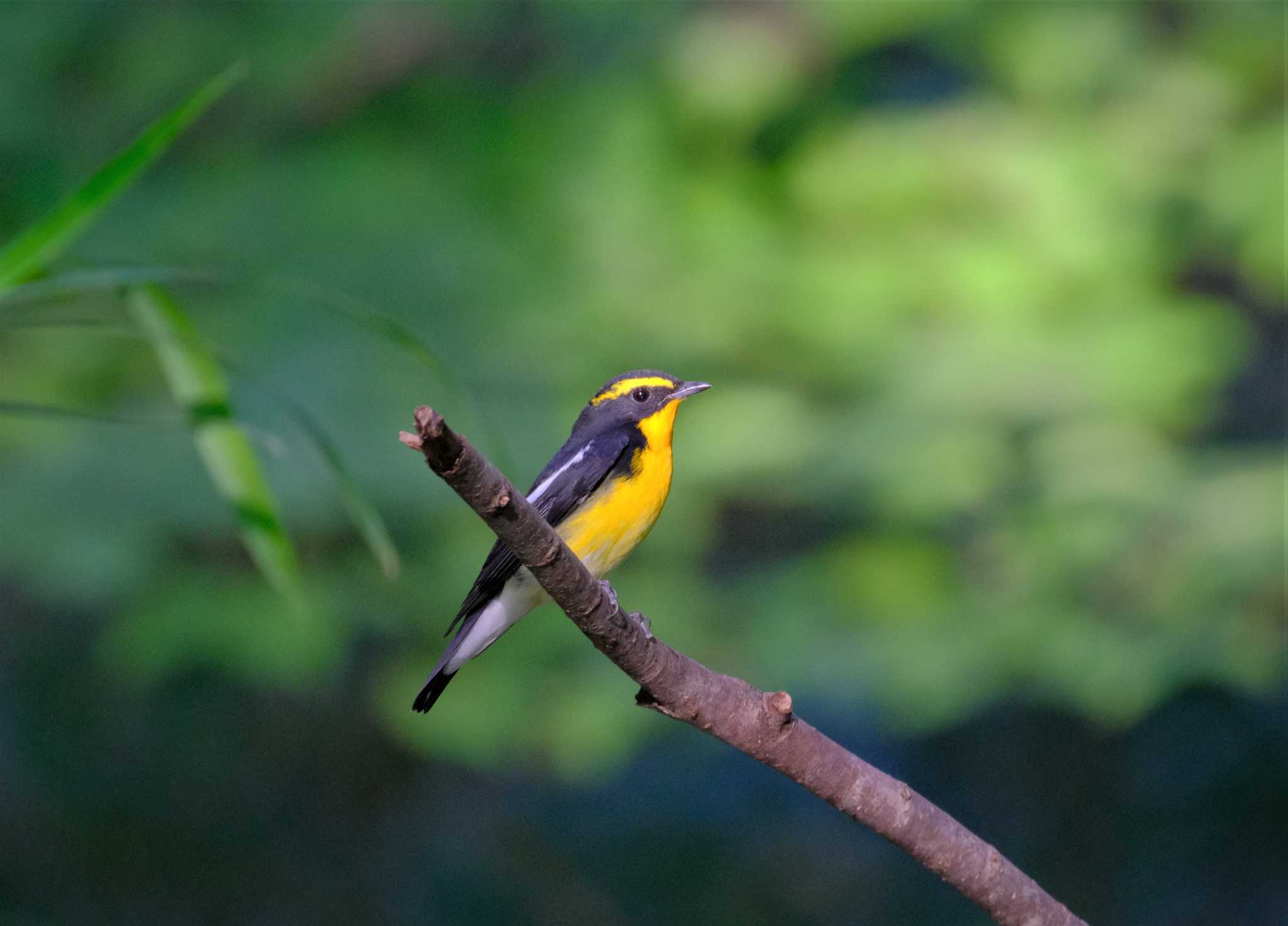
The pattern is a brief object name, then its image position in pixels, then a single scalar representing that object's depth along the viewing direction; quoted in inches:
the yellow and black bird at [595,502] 242.1
